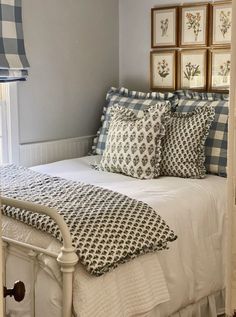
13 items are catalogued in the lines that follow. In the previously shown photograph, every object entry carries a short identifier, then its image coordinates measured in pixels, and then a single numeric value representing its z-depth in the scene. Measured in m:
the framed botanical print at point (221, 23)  2.55
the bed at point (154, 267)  1.51
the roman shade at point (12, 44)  2.35
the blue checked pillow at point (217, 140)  2.31
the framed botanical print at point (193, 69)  2.66
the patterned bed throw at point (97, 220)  1.51
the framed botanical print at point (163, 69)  2.79
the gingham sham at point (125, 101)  2.58
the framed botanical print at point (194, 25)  2.62
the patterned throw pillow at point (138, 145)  2.27
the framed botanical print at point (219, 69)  2.57
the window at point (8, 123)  2.53
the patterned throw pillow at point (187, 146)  2.26
